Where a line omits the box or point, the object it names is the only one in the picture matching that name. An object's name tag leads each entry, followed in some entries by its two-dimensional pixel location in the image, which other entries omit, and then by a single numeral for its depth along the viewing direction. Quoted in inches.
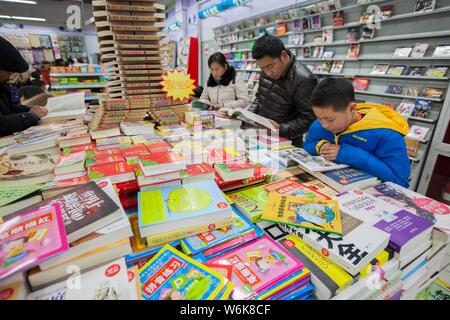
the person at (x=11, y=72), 76.6
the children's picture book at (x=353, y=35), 147.3
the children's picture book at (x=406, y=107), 126.2
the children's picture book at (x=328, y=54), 165.6
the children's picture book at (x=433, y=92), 115.4
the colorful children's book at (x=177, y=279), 26.3
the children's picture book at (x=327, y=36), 161.8
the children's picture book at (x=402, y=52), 125.0
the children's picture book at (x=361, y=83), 147.3
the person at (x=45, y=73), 293.7
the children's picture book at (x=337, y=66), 160.4
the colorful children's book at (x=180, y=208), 33.2
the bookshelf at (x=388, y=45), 116.3
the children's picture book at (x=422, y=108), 120.6
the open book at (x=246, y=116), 71.7
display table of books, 26.8
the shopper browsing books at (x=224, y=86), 123.5
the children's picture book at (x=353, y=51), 148.4
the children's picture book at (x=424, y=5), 111.3
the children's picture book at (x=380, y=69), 136.3
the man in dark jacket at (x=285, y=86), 75.6
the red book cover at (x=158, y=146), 54.4
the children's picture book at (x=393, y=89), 132.7
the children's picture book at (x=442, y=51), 110.8
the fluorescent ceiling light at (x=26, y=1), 346.7
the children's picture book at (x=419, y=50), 118.6
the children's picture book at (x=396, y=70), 129.4
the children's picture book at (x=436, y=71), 113.3
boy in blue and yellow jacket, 52.9
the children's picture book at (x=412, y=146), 125.9
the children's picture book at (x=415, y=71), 121.9
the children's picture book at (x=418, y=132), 121.6
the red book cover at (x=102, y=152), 52.6
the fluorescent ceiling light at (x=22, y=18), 453.4
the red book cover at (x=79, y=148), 57.4
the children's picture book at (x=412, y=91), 125.2
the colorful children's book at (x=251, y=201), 39.2
